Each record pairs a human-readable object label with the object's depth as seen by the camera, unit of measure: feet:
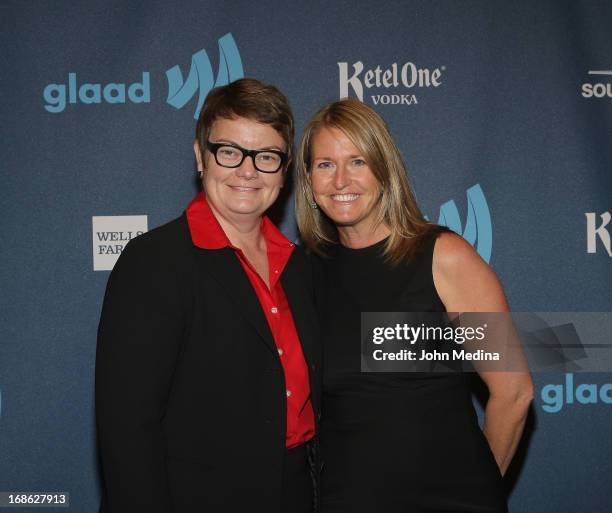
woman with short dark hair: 3.92
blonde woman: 4.80
